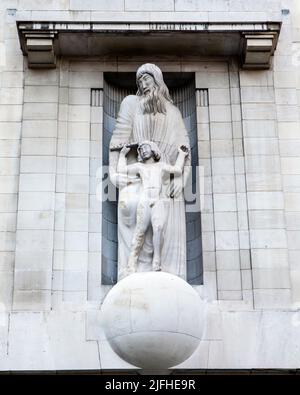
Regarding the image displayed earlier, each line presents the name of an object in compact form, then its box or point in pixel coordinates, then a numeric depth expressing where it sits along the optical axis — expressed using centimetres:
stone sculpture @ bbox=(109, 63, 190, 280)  1352
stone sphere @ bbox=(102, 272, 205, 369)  998
